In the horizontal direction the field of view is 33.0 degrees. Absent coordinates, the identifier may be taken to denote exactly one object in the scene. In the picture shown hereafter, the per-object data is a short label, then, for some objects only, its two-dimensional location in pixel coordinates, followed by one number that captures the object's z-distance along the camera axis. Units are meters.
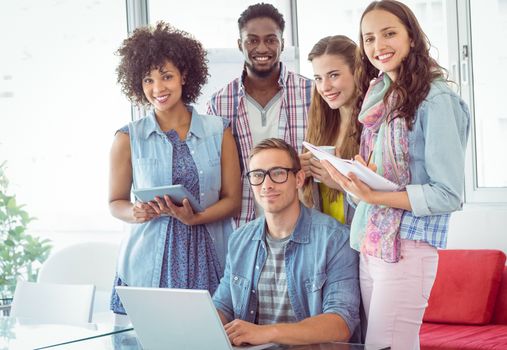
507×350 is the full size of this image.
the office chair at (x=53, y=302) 3.46
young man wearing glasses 2.62
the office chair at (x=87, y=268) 4.47
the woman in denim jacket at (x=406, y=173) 2.32
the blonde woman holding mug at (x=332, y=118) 2.83
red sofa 4.70
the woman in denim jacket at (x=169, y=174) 3.06
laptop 2.16
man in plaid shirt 3.28
